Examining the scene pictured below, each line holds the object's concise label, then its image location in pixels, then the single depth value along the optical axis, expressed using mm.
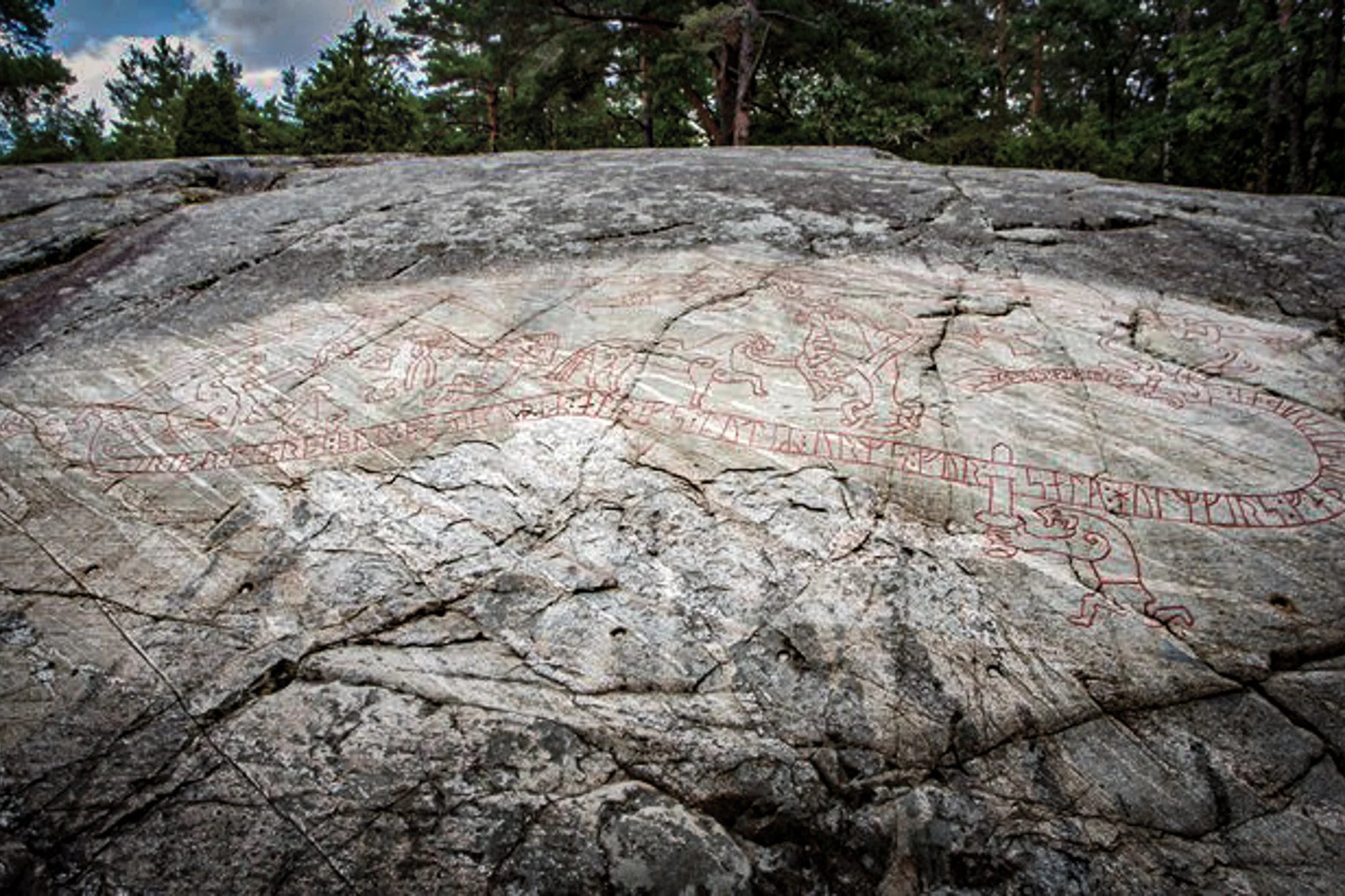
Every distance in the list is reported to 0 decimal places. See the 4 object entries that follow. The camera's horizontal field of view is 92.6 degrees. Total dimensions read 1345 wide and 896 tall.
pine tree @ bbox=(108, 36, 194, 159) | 15852
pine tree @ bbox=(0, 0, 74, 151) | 13836
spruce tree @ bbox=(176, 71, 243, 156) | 8555
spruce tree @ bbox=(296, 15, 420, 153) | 12680
